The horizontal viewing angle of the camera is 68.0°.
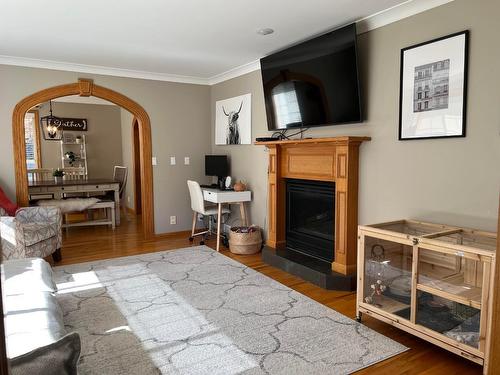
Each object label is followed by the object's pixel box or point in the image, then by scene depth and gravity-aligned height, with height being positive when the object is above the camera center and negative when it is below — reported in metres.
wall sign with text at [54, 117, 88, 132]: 8.02 +0.71
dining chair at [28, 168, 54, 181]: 6.93 -0.38
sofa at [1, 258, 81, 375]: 1.03 -0.83
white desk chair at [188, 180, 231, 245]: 4.83 -0.68
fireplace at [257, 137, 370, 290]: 3.38 -0.59
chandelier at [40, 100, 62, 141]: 6.90 +0.58
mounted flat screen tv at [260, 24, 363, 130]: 3.26 +0.69
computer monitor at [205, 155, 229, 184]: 5.31 -0.17
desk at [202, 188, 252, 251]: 4.67 -0.56
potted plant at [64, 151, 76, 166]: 7.98 +0.00
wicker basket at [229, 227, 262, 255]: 4.53 -1.09
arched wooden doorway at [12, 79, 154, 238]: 4.50 +0.36
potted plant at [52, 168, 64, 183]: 6.84 -0.34
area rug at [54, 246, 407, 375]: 2.21 -1.23
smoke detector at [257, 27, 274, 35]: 3.44 +1.15
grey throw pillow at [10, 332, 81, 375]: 0.99 -0.56
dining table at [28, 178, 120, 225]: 5.82 -0.52
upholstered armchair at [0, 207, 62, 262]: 3.58 -0.77
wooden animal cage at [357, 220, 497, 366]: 2.05 -0.81
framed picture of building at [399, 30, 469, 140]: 2.56 +0.46
